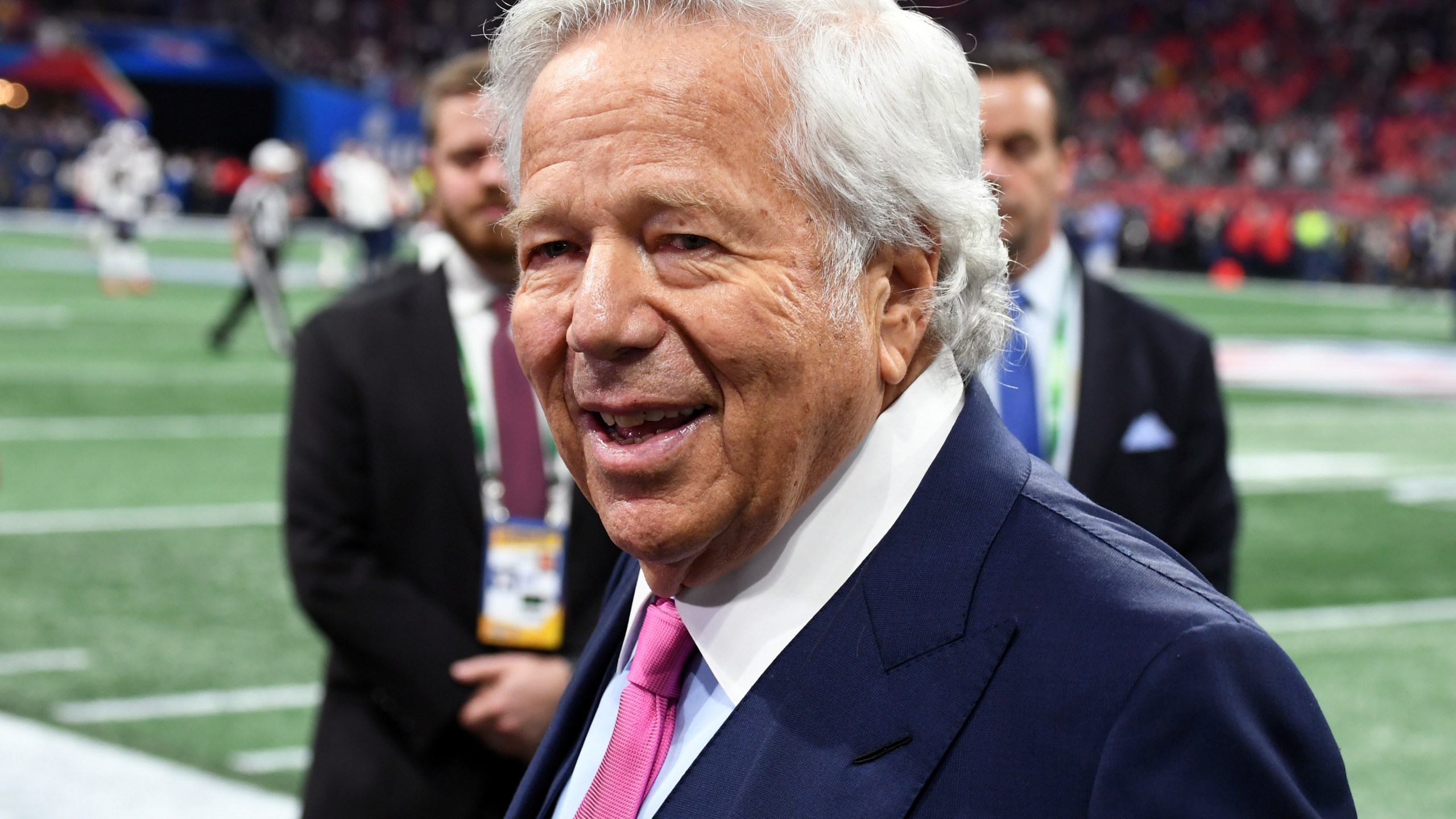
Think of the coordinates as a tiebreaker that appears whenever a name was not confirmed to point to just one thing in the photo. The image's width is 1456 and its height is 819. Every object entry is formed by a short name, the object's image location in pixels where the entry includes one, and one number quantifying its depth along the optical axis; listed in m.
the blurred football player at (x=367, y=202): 23.23
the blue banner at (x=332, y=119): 44.00
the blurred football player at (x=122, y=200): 21.03
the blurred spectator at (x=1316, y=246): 35.72
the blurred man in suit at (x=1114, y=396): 3.26
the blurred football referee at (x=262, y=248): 15.35
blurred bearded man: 3.00
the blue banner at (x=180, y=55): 44.03
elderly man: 1.38
